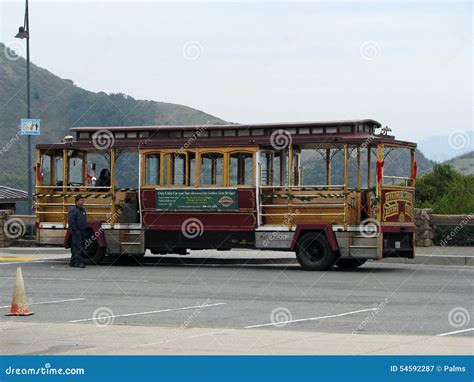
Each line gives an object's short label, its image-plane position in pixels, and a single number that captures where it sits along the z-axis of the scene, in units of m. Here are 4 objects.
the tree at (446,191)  34.44
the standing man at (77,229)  25.88
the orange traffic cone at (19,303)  15.90
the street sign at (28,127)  34.83
